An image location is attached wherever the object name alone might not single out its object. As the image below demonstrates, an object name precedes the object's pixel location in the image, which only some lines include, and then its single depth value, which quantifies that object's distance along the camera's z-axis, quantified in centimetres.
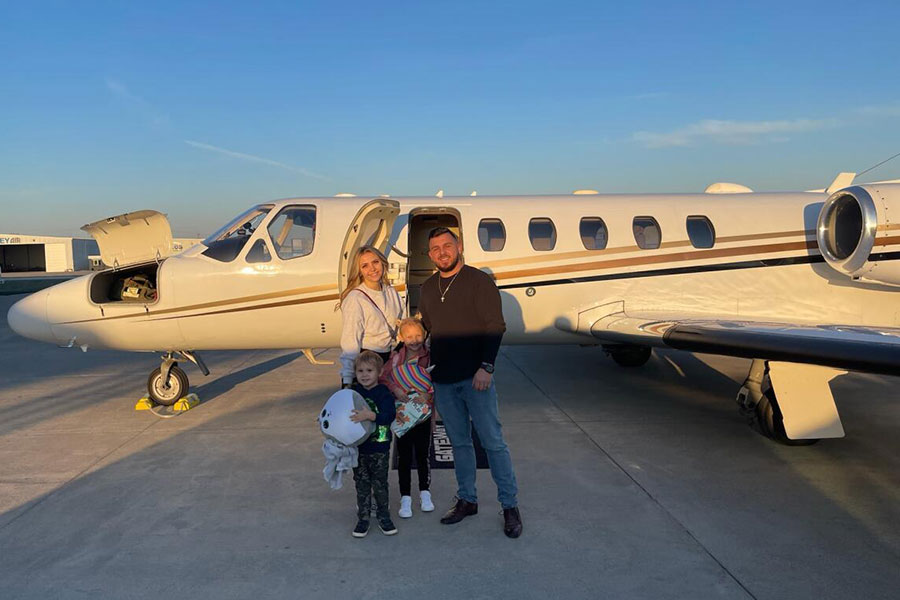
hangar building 6012
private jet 715
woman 425
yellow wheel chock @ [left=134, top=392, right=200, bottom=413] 749
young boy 402
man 401
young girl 417
